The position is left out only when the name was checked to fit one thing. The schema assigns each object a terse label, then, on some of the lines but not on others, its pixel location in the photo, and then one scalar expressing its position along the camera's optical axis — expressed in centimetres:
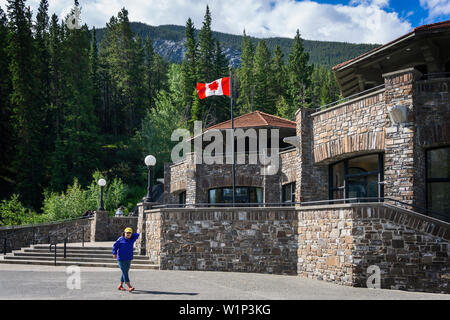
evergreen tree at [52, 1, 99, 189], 4766
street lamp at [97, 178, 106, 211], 2365
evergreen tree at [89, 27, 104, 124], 6278
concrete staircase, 1678
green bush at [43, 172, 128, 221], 3269
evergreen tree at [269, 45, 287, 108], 6472
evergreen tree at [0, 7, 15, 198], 4156
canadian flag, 1952
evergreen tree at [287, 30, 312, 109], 5784
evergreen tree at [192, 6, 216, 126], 5820
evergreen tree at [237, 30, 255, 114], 6384
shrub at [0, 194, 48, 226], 3331
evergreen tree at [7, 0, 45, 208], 4212
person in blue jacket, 1033
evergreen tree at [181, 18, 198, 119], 5741
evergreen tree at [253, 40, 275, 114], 5944
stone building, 1248
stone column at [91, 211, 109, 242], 2391
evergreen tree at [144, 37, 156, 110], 6965
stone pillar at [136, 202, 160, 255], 1742
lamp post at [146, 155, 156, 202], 1764
